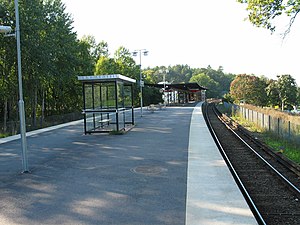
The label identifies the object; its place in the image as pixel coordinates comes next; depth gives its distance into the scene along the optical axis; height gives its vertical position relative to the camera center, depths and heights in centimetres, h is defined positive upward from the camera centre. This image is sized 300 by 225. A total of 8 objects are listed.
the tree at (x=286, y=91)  6762 +142
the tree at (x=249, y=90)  6606 +167
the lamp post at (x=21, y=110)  844 -24
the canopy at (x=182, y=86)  5747 +246
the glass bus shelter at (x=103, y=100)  1624 +0
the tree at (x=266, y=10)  1730 +476
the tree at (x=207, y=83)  13962 +702
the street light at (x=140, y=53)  3281 +467
